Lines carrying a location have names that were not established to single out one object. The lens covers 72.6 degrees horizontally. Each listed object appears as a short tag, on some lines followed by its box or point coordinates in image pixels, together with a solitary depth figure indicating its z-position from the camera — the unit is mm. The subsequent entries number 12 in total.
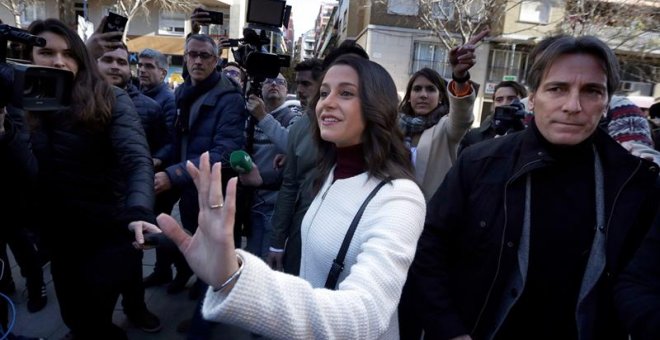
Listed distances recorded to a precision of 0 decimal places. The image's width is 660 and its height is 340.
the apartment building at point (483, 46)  22188
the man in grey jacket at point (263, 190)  3418
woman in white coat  895
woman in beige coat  2090
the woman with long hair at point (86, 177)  2160
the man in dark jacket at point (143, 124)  3221
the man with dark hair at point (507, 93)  4285
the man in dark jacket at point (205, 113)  3184
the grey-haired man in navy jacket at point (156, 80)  4270
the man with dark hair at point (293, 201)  2420
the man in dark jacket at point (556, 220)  1480
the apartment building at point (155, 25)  22156
